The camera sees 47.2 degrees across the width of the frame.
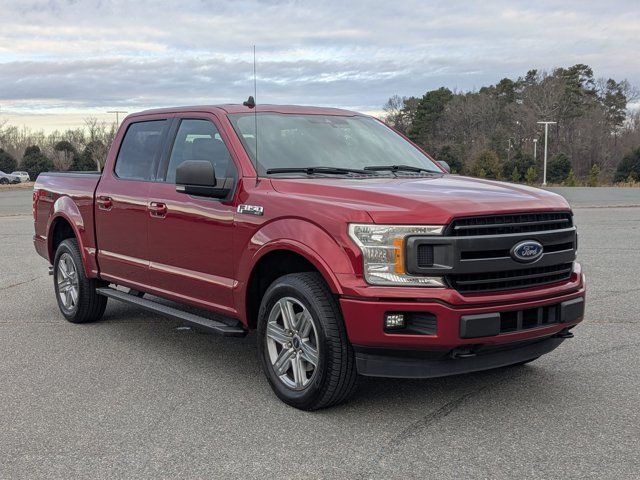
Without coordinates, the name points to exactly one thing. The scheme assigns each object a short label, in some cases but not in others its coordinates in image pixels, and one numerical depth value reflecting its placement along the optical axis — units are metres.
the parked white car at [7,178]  66.88
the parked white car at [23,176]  68.59
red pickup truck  4.04
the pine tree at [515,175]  63.19
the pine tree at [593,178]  56.10
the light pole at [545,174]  60.58
